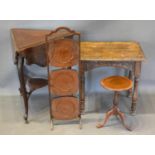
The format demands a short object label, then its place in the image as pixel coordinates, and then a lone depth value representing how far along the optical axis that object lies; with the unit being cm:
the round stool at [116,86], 293
